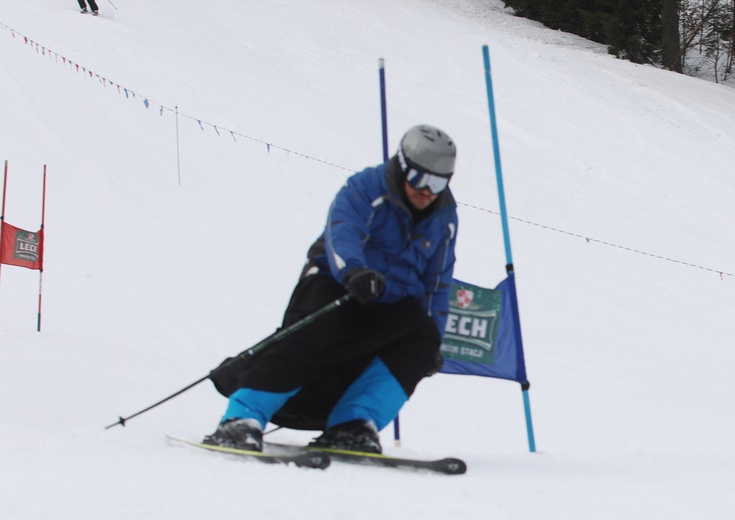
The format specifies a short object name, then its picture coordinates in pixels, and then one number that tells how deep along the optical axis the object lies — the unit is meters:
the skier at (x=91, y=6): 43.37
